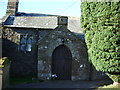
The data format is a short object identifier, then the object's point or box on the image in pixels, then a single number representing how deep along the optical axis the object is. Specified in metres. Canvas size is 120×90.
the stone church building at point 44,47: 16.17
